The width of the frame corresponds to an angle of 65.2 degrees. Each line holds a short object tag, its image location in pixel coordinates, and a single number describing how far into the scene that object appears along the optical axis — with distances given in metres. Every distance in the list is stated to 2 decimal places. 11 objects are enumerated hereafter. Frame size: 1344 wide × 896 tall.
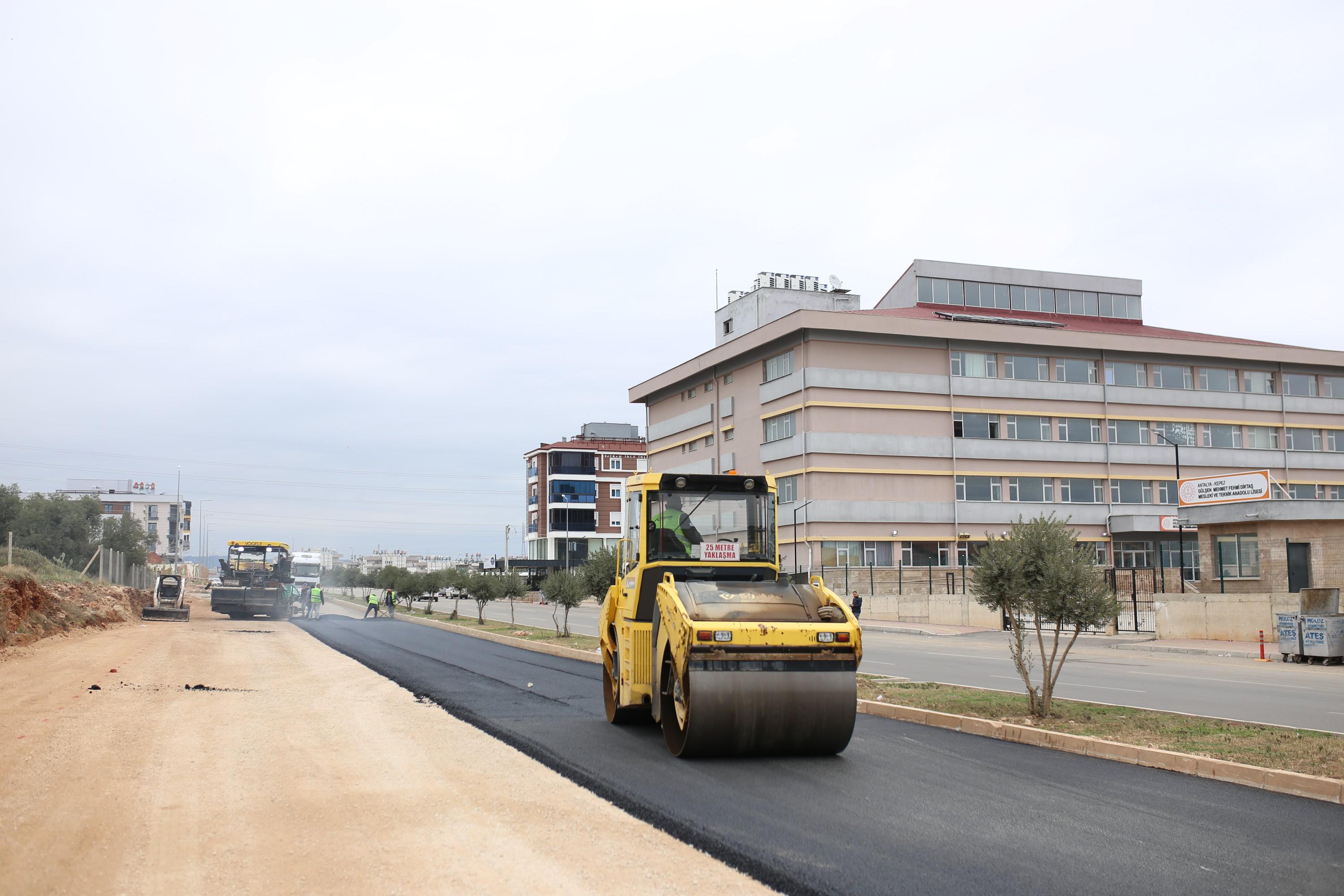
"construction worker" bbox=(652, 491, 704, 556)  11.98
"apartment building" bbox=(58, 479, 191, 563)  178.12
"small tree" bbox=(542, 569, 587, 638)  33.00
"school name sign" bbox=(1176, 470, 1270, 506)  37.84
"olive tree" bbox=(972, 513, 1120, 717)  13.11
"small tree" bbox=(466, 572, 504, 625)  44.22
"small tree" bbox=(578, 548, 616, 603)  29.95
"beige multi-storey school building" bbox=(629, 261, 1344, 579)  57.16
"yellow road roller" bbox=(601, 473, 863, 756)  9.95
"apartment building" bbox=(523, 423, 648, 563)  116.62
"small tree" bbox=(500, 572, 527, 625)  45.12
